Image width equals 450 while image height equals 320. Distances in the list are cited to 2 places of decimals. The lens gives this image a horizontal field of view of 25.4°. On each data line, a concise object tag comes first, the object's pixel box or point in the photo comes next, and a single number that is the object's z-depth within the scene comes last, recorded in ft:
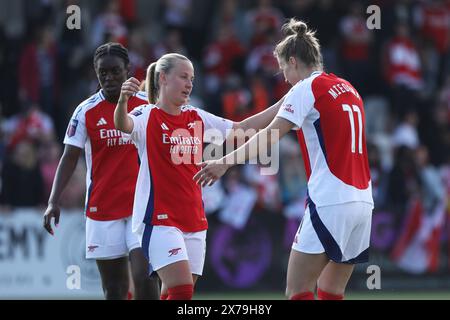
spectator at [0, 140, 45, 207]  46.70
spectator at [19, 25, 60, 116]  53.31
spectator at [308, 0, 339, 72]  59.31
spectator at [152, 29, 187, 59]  55.16
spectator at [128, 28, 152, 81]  52.49
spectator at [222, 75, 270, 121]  52.34
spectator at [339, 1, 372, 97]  59.00
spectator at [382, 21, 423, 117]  58.80
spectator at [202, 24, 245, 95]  57.41
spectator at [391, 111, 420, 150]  56.08
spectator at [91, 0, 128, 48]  53.42
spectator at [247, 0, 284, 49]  57.98
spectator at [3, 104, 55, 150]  49.73
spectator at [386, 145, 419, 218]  50.54
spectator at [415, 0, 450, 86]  62.64
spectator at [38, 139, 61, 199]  47.88
